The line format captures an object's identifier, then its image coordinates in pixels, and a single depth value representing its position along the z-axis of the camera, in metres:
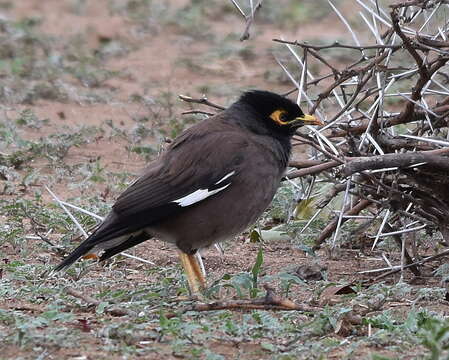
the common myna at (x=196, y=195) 10.87
